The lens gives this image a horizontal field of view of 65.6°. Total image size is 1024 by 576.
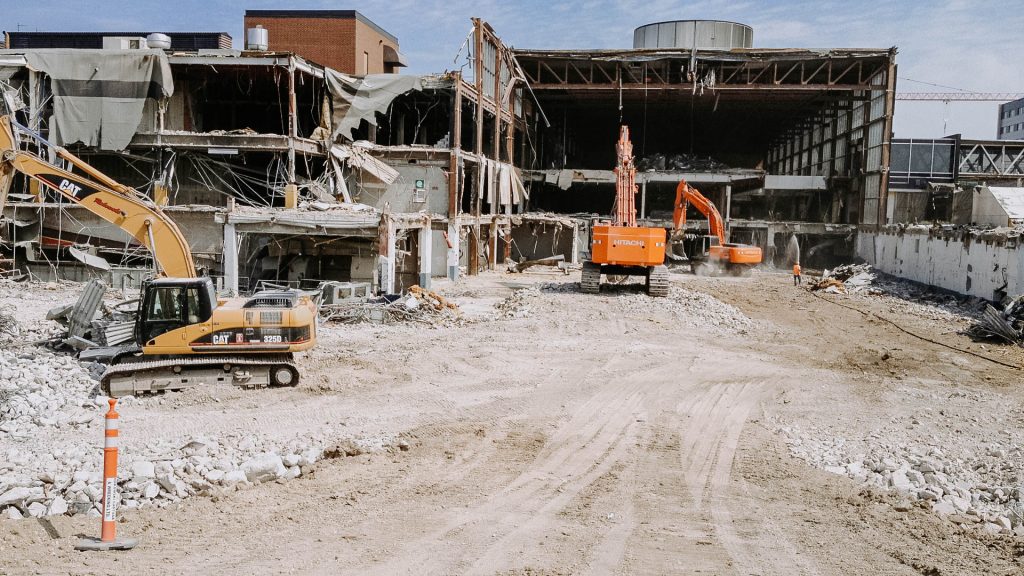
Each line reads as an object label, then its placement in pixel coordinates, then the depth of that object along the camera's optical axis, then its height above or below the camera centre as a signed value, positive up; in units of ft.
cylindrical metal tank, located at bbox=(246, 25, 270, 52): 94.35 +20.93
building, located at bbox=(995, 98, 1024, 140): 329.52 +48.82
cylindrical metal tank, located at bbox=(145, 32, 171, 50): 93.97 +20.16
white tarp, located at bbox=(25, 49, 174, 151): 88.43 +13.50
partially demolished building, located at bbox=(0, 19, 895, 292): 86.17 +9.19
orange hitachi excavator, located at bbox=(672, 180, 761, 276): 111.04 -2.76
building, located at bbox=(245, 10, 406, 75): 133.49 +30.69
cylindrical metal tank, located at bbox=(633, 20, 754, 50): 150.20 +36.60
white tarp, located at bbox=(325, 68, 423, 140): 95.71 +15.01
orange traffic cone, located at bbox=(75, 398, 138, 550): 21.30 -8.15
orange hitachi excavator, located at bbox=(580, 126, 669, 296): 76.54 -2.94
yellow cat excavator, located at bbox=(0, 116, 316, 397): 40.40 -6.47
